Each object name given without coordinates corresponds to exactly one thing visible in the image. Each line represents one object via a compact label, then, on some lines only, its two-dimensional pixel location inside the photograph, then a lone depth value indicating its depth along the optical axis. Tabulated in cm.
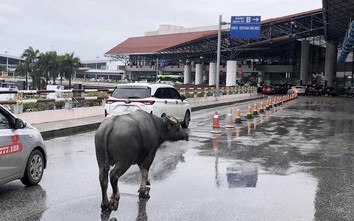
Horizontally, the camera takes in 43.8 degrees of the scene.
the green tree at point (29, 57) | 9431
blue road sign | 4516
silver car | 629
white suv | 1382
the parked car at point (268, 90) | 6369
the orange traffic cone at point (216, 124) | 1587
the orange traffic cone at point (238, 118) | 1898
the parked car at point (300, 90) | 6416
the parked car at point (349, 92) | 6375
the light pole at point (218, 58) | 3922
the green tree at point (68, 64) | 9097
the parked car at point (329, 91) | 6572
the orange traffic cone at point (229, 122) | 1703
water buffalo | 573
